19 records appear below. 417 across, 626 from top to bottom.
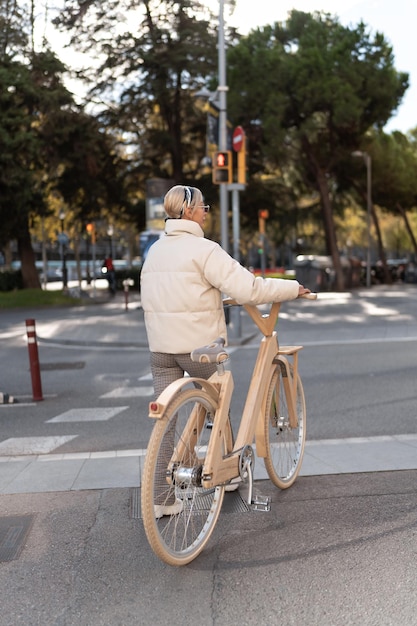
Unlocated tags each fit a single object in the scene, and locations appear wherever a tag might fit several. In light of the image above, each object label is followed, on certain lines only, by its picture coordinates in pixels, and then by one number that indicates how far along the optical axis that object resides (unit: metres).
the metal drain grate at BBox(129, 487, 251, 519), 4.53
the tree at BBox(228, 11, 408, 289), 33.22
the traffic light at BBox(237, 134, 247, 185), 15.76
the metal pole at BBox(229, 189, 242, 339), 15.23
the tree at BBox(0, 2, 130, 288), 30.31
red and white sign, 15.51
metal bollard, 25.34
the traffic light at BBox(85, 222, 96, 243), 36.00
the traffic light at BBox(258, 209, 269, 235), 35.66
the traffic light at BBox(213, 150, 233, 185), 15.27
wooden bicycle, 3.55
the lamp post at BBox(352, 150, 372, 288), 40.75
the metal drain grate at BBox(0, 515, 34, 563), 4.00
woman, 4.02
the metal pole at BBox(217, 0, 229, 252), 16.00
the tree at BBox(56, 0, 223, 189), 32.88
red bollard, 9.27
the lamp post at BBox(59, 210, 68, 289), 36.72
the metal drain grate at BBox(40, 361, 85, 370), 12.21
